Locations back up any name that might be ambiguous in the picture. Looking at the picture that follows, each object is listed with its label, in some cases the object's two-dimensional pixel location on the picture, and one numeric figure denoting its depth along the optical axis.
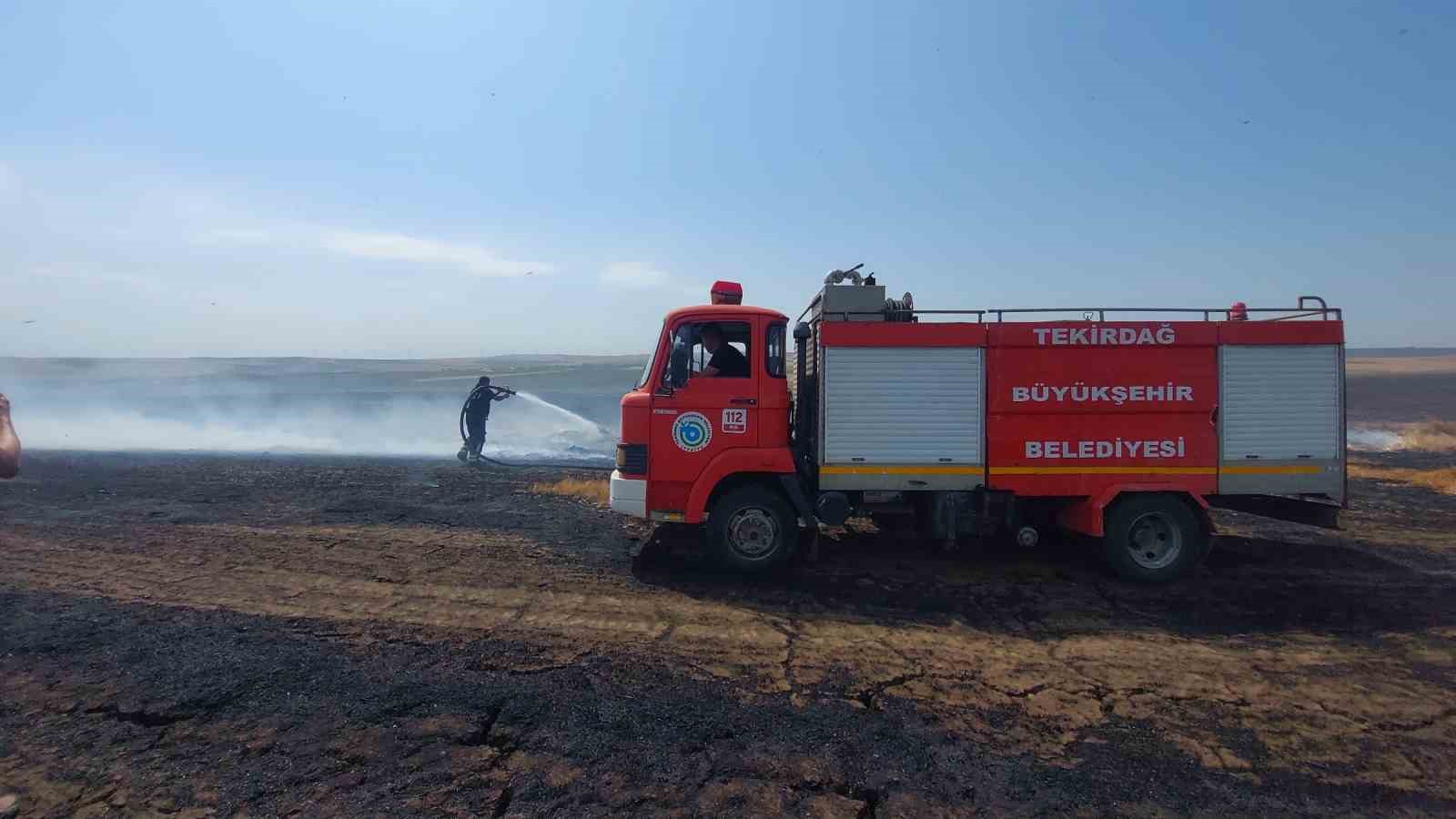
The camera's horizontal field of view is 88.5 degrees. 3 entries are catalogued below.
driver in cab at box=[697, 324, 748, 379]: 7.97
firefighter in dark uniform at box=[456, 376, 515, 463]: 19.62
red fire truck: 7.63
